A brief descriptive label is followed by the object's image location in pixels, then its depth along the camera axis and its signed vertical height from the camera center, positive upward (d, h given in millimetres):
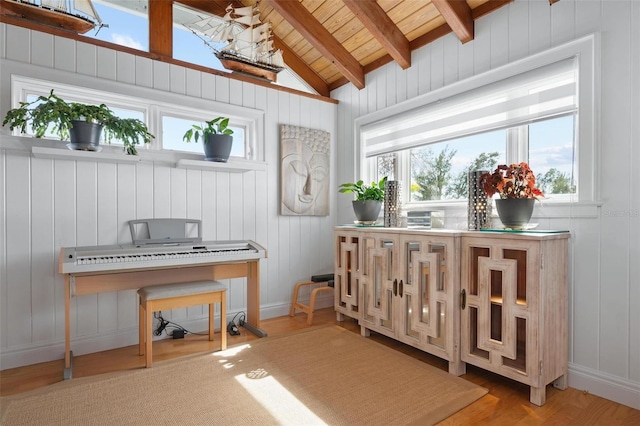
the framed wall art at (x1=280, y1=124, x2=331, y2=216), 3695 +420
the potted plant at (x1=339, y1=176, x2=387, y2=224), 3330 +66
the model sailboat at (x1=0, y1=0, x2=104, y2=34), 2488 +1428
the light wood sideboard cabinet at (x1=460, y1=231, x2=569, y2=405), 1955 -561
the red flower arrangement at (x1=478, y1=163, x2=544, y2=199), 2186 +172
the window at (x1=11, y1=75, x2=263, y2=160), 2631 +858
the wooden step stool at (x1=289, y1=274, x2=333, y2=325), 3451 -771
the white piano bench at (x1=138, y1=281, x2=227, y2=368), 2436 -639
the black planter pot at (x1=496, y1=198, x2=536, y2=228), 2152 +0
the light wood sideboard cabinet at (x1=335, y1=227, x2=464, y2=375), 2328 -564
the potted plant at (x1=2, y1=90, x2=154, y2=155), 2367 +614
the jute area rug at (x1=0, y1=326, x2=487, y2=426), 1812 -1054
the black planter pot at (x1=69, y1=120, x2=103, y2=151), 2488 +533
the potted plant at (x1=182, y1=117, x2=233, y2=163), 3025 +609
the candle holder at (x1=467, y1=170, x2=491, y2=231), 2420 +34
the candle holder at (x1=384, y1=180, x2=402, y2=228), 3142 +54
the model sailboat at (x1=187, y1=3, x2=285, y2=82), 3264 +1603
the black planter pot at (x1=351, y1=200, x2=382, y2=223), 3330 +1
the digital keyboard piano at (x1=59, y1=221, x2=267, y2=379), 2355 -404
